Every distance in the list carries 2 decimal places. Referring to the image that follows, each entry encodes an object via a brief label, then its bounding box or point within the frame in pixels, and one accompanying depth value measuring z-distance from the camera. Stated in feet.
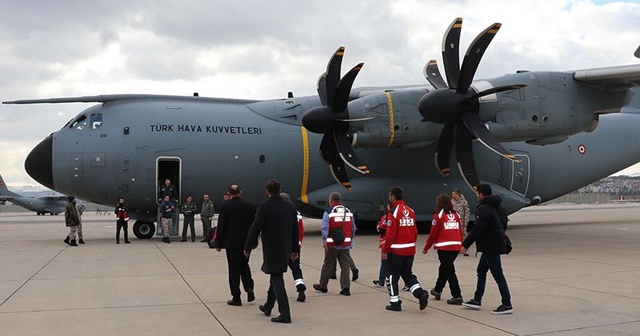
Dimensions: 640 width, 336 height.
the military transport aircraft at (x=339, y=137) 49.65
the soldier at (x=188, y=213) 55.16
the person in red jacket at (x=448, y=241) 24.62
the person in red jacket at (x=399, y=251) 23.04
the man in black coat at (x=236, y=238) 24.18
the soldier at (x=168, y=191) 54.29
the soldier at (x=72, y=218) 50.57
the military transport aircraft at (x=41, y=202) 158.40
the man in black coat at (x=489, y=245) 22.36
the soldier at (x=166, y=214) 53.26
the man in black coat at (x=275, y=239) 21.52
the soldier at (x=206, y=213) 54.49
